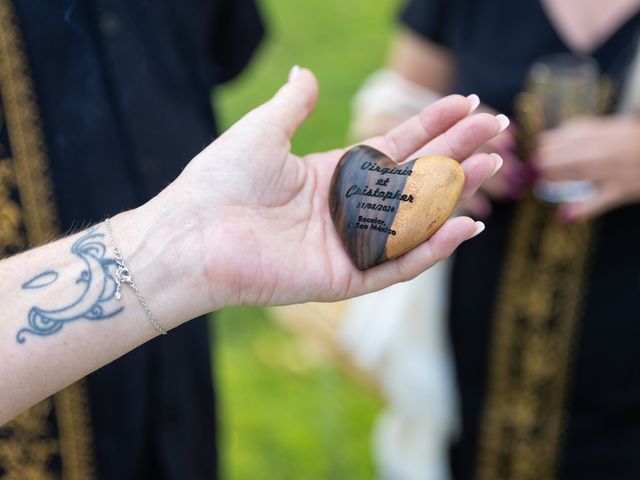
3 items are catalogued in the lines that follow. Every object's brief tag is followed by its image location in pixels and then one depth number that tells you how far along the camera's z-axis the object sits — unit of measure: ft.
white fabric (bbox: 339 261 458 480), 2.52
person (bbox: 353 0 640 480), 2.20
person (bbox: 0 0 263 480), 1.70
